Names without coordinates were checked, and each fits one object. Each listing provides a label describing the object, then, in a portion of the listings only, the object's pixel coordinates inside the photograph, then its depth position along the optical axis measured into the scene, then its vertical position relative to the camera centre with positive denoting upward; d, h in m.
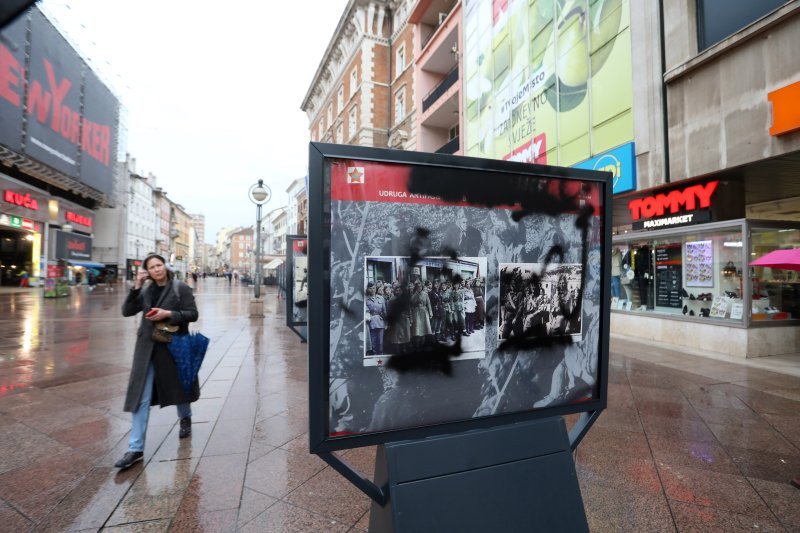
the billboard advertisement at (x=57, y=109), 24.14 +11.75
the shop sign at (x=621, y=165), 10.05 +2.92
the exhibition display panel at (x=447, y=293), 1.70 -0.08
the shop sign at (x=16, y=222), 26.58 +3.52
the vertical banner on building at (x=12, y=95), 23.03 +10.40
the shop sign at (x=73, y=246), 32.28 +2.33
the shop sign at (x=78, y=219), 34.78 +4.92
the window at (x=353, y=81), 31.79 +15.48
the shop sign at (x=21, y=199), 26.17 +5.01
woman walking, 3.44 -0.65
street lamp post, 14.98 +3.02
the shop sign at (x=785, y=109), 6.67 +2.86
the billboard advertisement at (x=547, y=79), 10.65 +6.36
